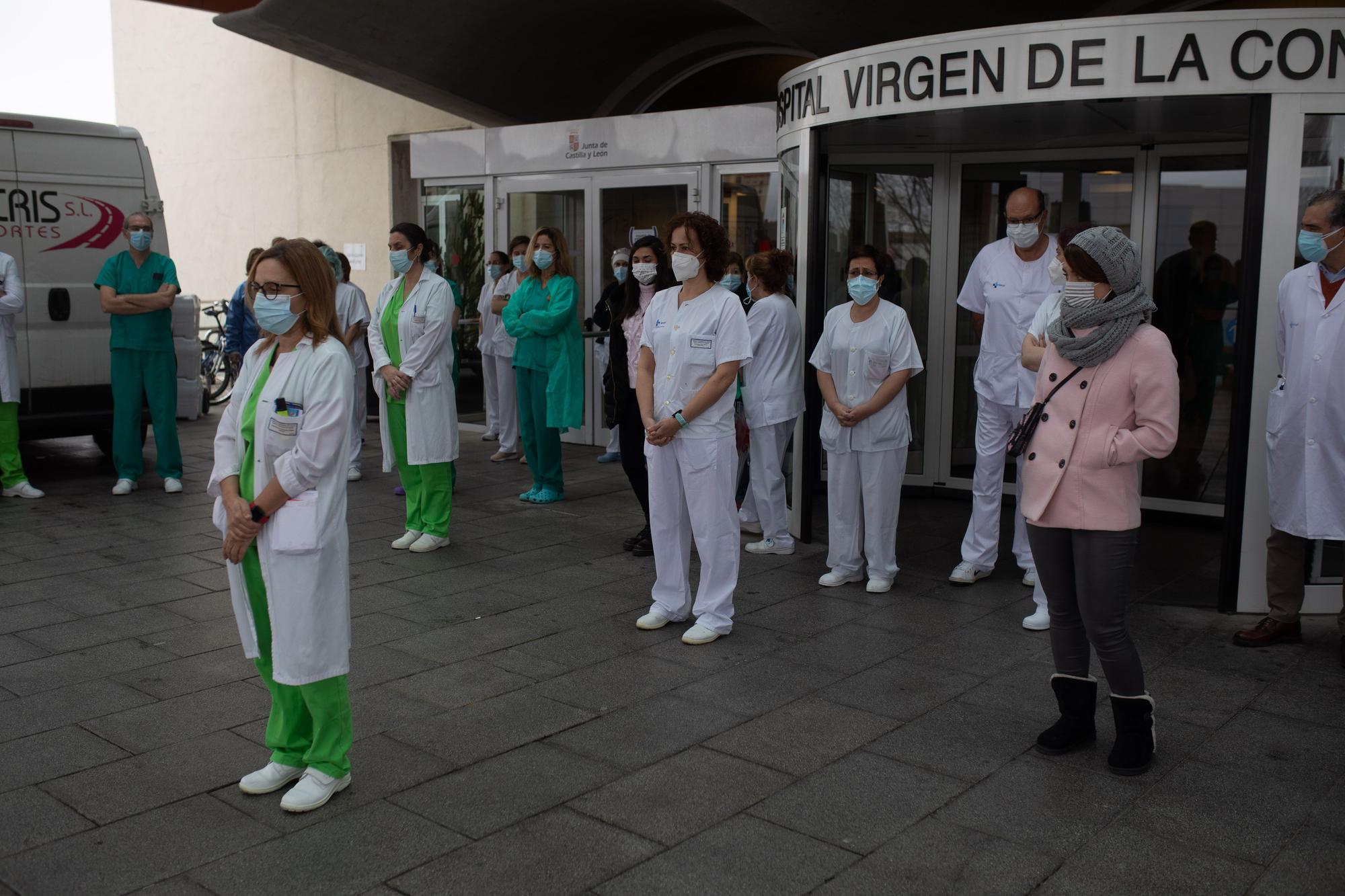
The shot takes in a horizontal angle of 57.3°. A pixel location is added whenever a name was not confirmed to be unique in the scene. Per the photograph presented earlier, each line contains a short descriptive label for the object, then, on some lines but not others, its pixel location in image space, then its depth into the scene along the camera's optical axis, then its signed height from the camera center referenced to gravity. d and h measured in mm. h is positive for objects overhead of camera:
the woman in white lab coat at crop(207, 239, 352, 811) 3553 -664
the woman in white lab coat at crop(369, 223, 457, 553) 7016 -583
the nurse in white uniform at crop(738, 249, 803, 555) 6820 -539
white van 9109 +291
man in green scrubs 8586 -494
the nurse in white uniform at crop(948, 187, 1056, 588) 6043 -304
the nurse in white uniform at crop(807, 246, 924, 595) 6137 -658
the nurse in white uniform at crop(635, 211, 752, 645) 5379 -560
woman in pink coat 3893 -505
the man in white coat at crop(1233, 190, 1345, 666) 5141 -571
